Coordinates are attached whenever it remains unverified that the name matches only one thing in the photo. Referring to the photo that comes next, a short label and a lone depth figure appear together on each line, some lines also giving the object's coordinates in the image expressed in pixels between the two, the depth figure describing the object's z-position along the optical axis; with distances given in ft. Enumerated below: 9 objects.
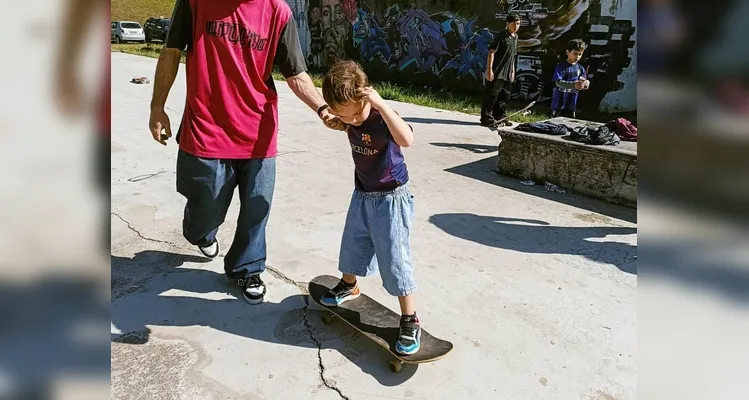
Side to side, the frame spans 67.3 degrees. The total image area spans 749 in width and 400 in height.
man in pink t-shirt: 9.27
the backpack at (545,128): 18.94
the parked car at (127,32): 88.22
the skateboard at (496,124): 28.32
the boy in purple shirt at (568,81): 24.68
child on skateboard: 8.05
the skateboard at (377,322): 8.77
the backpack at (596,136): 17.42
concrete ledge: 16.78
